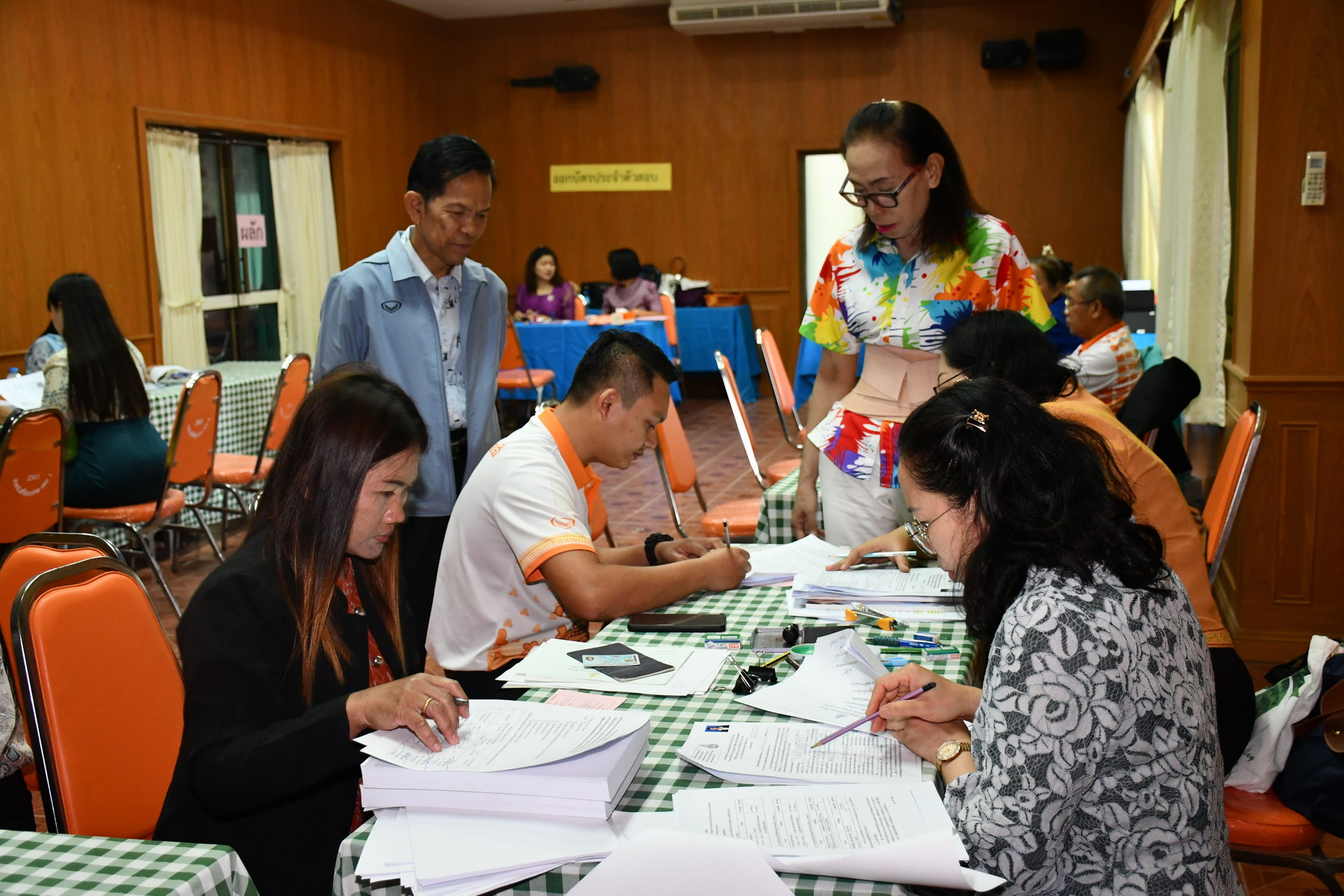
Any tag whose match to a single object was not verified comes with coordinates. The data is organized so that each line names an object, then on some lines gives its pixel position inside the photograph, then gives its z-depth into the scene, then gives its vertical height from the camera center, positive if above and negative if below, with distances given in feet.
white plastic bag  5.87 -2.45
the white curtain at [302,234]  27.53 +1.11
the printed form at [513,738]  4.10 -1.71
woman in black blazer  4.49 -1.57
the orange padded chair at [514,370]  25.17 -2.09
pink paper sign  26.14 +1.12
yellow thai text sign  34.37 +2.74
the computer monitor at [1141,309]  22.49 -1.02
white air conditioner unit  30.32 +6.62
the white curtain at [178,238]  23.59 +0.92
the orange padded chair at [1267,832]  6.07 -2.99
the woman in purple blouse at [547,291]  30.53 -0.49
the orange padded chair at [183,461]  14.32 -2.27
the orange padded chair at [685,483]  12.56 -2.46
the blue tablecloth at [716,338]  30.81 -1.85
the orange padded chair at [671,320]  28.55 -1.24
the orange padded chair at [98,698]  4.97 -1.84
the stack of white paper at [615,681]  5.39 -1.91
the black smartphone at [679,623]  6.28 -1.90
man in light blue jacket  9.18 -0.28
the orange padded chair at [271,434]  16.56 -2.25
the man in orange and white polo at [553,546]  6.49 -1.55
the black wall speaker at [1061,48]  29.91 +5.40
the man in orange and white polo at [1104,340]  15.42 -1.10
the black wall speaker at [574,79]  33.96 +5.61
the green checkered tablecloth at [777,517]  10.80 -2.31
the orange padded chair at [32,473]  11.71 -1.90
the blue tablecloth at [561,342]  27.14 -1.62
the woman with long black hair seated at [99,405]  14.44 -1.50
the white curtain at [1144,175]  24.31 +1.78
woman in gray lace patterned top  3.92 -1.44
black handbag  5.82 -2.63
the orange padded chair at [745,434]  13.96 -2.00
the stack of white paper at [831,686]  5.01 -1.90
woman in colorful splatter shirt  7.93 -0.15
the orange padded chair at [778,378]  17.07 -1.65
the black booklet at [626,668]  5.54 -1.90
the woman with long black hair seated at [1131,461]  6.19 -1.14
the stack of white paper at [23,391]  15.23 -1.36
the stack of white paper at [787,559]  7.29 -1.91
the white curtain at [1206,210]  14.78 +0.57
